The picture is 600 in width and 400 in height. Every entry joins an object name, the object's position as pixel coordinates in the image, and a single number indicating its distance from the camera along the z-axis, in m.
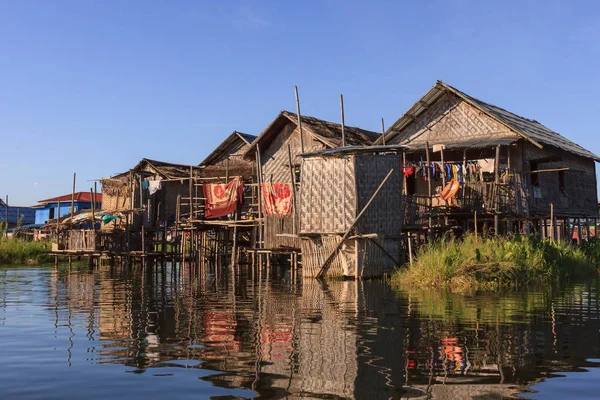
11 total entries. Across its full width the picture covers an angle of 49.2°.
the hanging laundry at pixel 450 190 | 17.39
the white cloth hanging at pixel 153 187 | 27.64
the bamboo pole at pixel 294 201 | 17.27
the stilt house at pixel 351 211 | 15.66
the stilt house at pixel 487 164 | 18.03
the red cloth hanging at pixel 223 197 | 22.56
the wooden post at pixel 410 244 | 15.87
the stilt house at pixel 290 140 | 23.23
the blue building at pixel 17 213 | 50.75
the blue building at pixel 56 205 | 46.80
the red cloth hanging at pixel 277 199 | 19.34
